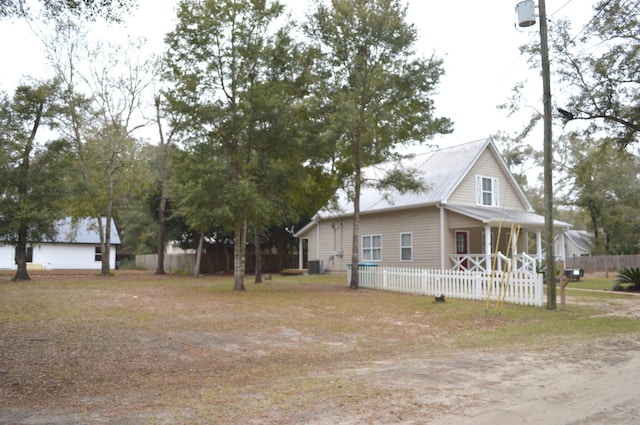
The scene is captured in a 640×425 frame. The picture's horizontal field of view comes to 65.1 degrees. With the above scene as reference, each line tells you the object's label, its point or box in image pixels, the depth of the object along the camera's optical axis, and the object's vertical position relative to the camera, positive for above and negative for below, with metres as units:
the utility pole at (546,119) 13.02 +3.47
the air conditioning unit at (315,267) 30.64 -0.92
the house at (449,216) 22.85 +1.74
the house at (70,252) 38.97 +0.03
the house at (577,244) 52.91 +0.81
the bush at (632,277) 18.97 -0.97
